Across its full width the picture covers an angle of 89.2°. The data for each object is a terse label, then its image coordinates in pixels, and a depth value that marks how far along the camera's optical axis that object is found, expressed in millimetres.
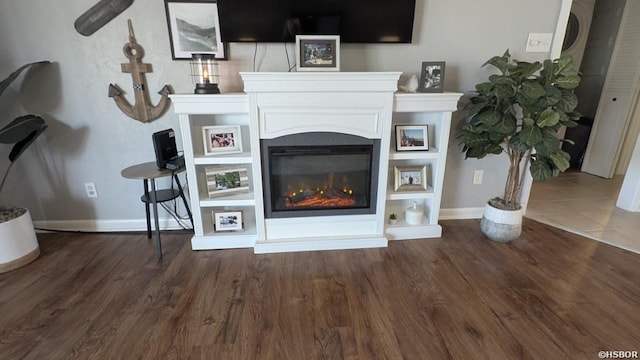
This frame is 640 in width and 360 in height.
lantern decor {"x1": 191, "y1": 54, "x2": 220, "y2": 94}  2074
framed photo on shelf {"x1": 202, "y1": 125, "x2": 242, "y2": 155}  2215
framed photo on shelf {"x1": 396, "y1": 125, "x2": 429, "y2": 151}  2377
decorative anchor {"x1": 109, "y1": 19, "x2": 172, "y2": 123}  2203
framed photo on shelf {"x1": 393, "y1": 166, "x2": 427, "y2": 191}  2482
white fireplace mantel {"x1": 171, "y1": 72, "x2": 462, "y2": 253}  2031
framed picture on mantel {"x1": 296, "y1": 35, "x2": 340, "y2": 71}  2047
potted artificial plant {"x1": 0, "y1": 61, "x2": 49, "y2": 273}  1963
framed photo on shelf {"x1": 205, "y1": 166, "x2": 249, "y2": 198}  2303
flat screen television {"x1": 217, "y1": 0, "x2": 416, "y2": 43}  2105
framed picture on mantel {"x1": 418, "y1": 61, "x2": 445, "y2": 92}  2195
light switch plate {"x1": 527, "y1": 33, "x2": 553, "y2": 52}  2420
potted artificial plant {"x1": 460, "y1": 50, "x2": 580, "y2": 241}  2021
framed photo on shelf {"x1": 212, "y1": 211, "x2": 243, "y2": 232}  2359
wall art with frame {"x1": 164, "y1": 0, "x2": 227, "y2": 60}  2135
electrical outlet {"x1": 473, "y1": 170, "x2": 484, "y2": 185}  2754
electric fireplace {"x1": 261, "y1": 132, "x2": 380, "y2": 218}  2184
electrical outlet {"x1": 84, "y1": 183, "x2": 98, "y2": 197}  2490
